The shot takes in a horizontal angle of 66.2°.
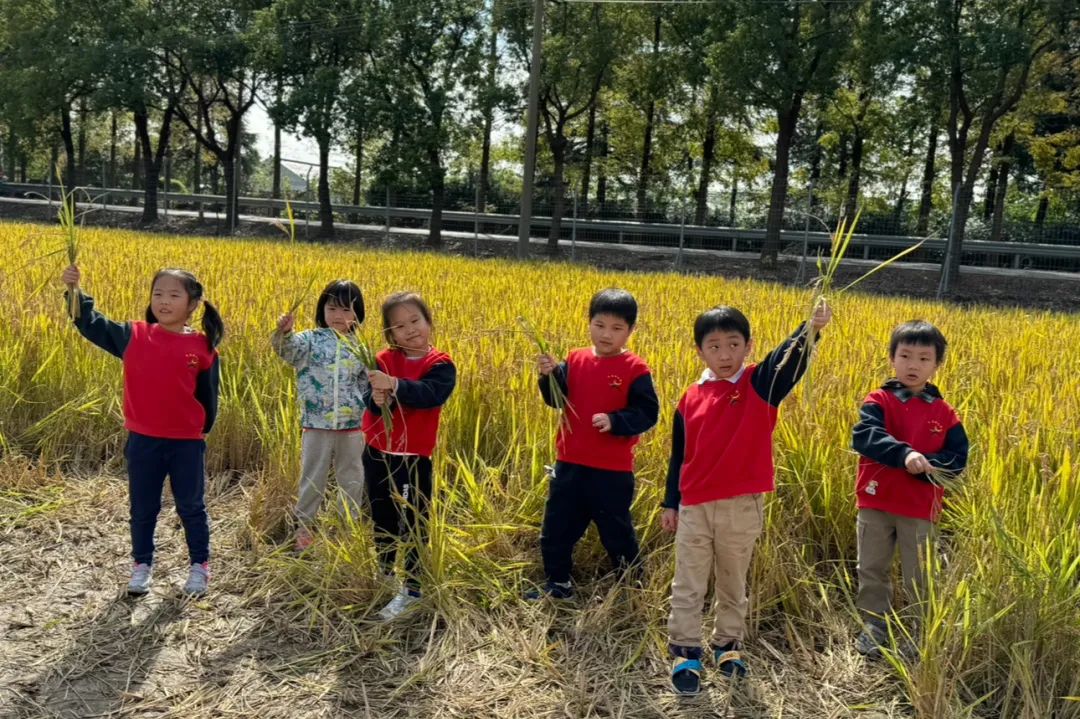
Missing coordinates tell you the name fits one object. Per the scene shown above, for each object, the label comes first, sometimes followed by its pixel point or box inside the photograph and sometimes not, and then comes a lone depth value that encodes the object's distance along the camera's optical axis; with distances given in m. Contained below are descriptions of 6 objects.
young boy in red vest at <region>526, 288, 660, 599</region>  2.53
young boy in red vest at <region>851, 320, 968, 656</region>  2.41
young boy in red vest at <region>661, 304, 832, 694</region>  2.29
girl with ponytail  2.73
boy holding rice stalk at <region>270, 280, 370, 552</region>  2.96
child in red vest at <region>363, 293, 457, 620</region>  2.62
